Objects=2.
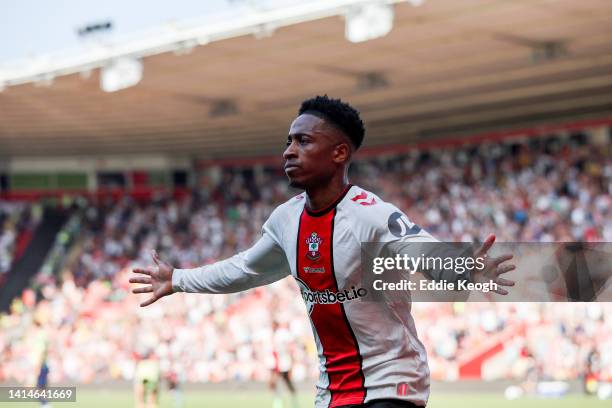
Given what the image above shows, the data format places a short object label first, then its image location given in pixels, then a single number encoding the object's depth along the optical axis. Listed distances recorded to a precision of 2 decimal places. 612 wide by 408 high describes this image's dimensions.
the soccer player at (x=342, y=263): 8.95
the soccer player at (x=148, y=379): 31.87
